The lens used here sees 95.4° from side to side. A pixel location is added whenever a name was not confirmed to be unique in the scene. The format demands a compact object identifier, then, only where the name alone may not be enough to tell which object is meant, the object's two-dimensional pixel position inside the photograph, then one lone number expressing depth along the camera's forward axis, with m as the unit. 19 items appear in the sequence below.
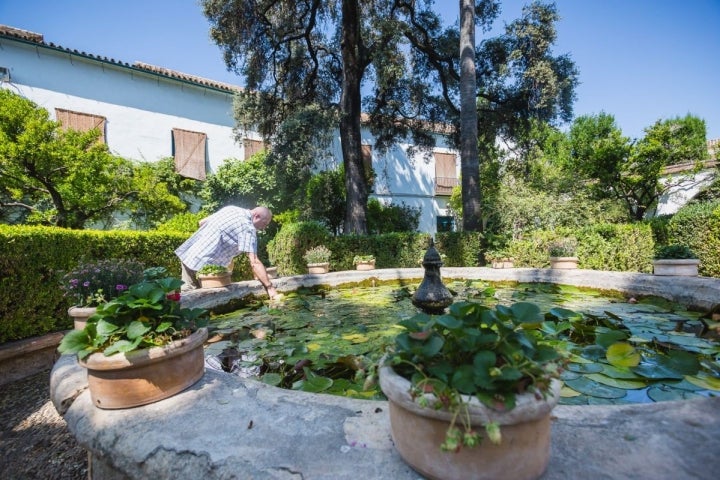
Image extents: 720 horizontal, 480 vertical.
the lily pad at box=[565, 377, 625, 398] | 1.59
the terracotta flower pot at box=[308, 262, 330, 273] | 5.96
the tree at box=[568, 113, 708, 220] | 11.39
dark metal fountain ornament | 2.67
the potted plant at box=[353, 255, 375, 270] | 6.35
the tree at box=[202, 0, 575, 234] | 8.80
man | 3.70
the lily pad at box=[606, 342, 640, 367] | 1.85
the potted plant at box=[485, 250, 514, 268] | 7.08
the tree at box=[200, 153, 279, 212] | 13.23
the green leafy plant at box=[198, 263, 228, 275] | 4.13
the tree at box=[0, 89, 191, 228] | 5.91
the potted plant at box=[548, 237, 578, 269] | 5.61
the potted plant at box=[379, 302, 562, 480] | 0.79
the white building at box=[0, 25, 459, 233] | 10.79
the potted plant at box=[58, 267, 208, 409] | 1.29
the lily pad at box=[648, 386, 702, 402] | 1.53
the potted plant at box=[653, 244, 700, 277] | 3.72
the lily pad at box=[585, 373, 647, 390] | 1.66
